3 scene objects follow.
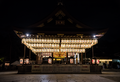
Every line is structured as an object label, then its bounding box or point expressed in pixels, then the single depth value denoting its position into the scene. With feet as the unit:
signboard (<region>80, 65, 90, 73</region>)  57.06
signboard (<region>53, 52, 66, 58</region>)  82.19
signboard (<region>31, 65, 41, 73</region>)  56.59
